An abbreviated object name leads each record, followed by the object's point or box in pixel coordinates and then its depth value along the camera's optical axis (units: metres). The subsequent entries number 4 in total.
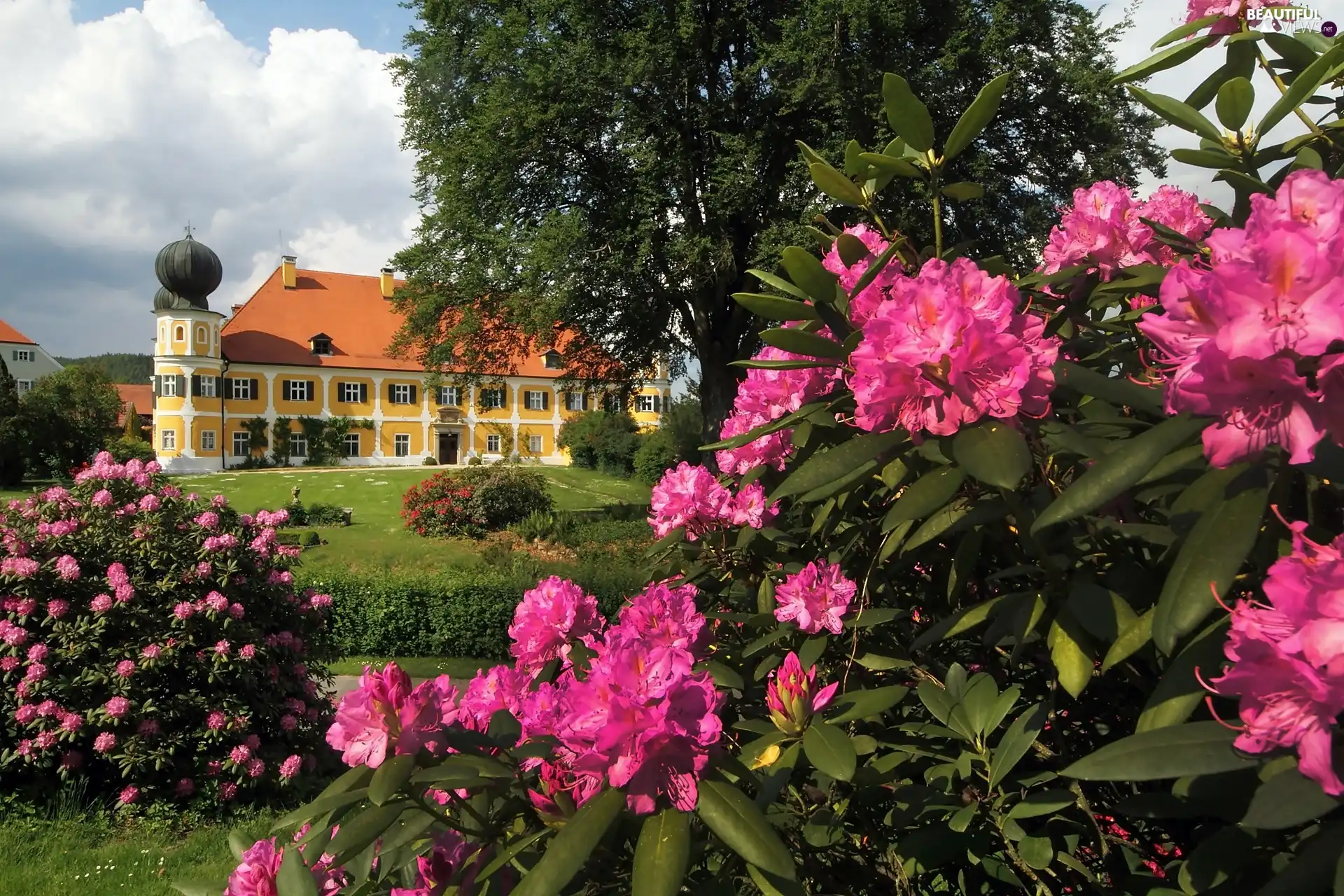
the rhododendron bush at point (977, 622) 0.77
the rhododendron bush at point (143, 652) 5.27
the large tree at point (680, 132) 14.61
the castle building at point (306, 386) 42.91
